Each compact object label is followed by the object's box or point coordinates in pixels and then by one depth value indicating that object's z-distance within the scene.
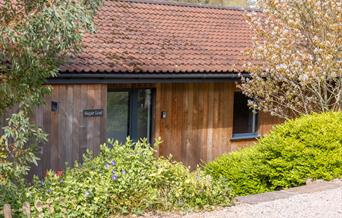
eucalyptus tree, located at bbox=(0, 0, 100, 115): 6.30
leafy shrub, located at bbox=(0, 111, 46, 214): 6.40
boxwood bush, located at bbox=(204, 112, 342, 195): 9.54
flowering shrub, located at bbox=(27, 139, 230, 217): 6.76
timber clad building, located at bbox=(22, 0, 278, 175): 11.26
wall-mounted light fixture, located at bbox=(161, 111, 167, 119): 13.30
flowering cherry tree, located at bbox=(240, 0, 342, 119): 12.23
